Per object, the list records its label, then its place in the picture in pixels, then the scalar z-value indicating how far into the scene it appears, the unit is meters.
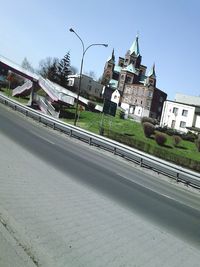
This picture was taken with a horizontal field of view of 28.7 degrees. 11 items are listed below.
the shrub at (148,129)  54.24
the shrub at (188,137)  64.12
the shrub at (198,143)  54.03
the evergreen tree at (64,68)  115.06
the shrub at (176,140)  53.75
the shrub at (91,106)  75.56
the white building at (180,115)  85.06
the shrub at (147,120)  68.72
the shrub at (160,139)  50.91
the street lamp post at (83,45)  42.31
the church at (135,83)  116.00
